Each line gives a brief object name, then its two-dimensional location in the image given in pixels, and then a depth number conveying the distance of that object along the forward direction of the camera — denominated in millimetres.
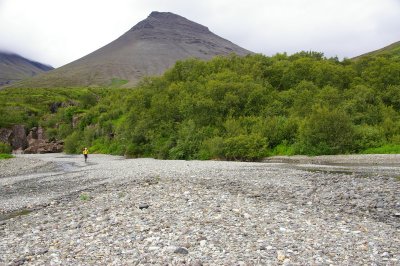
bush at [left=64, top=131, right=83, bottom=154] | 125062
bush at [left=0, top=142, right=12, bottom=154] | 125375
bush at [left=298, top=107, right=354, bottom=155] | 58375
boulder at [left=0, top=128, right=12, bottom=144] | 151350
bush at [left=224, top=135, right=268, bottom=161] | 63534
